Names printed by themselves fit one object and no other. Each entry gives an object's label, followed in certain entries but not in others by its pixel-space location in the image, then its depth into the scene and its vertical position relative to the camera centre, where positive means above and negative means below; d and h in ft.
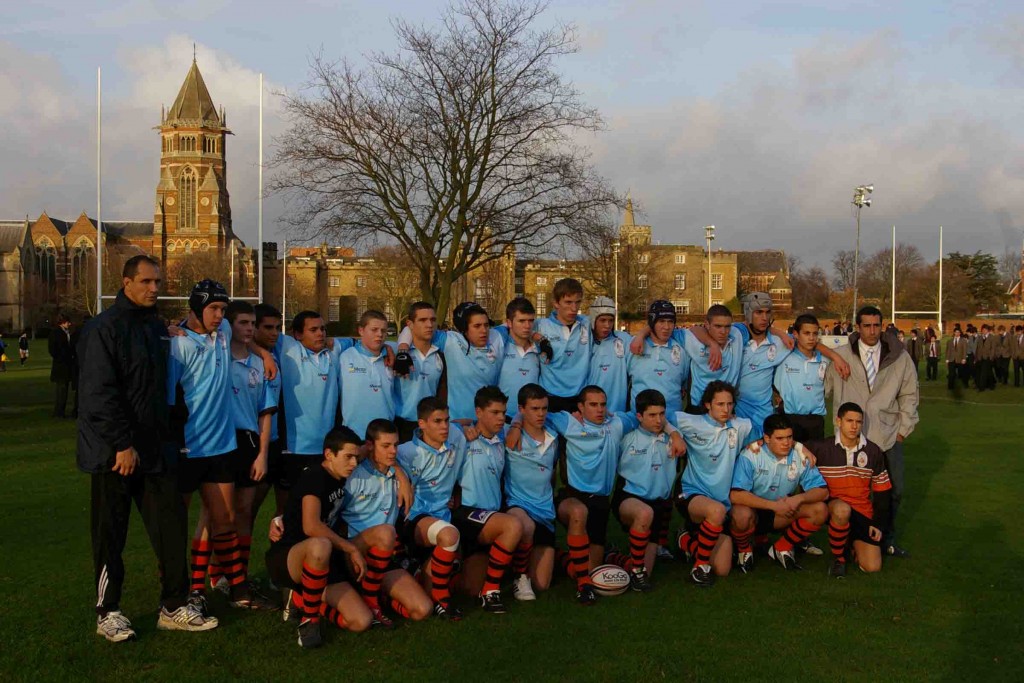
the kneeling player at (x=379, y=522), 18.99 -4.52
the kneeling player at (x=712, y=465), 22.90 -3.89
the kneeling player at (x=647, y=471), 22.68 -3.98
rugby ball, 20.97 -6.17
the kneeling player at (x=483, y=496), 20.56 -4.33
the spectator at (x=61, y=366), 56.90 -3.52
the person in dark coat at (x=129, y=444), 17.08 -2.55
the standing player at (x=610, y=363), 25.16 -1.34
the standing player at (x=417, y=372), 23.02 -1.50
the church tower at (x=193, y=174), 355.97 +55.46
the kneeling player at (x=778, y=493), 23.06 -4.56
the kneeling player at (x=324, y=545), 17.99 -4.70
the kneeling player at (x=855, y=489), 23.22 -4.53
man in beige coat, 25.02 -2.04
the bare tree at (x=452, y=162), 69.26 +11.80
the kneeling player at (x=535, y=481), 21.52 -4.06
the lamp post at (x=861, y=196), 163.43 +21.91
